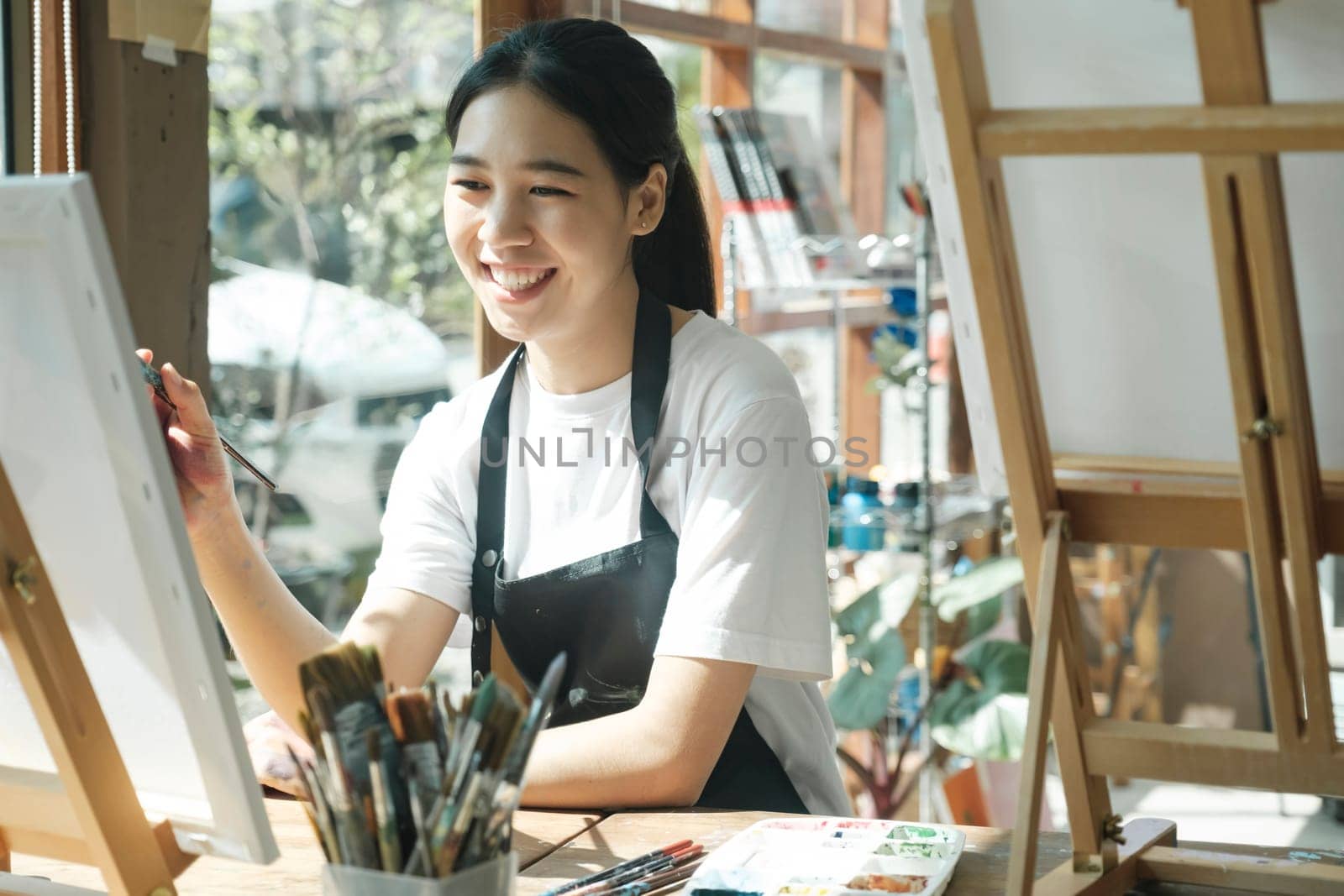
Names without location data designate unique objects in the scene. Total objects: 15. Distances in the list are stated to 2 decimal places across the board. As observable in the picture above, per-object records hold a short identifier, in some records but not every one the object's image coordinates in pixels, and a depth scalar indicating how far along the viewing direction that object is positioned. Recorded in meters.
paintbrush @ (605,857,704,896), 2.02
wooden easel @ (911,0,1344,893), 1.90
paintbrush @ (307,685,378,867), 1.84
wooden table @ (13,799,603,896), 2.04
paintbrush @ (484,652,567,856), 1.84
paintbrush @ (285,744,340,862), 1.86
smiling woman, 2.24
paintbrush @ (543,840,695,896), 2.02
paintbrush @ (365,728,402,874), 1.84
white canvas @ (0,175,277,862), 1.81
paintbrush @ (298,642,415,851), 1.85
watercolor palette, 2.01
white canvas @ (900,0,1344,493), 1.98
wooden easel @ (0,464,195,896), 1.86
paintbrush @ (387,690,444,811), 1.85
